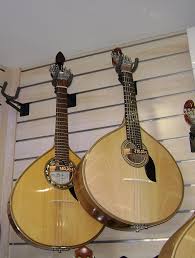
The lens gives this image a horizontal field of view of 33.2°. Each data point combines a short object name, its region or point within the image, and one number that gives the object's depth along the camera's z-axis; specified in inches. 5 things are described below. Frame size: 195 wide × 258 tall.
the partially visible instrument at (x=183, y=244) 40.2
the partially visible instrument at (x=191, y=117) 64.7
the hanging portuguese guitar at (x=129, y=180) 50.9
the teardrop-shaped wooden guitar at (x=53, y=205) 55.5
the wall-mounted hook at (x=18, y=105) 78.8
